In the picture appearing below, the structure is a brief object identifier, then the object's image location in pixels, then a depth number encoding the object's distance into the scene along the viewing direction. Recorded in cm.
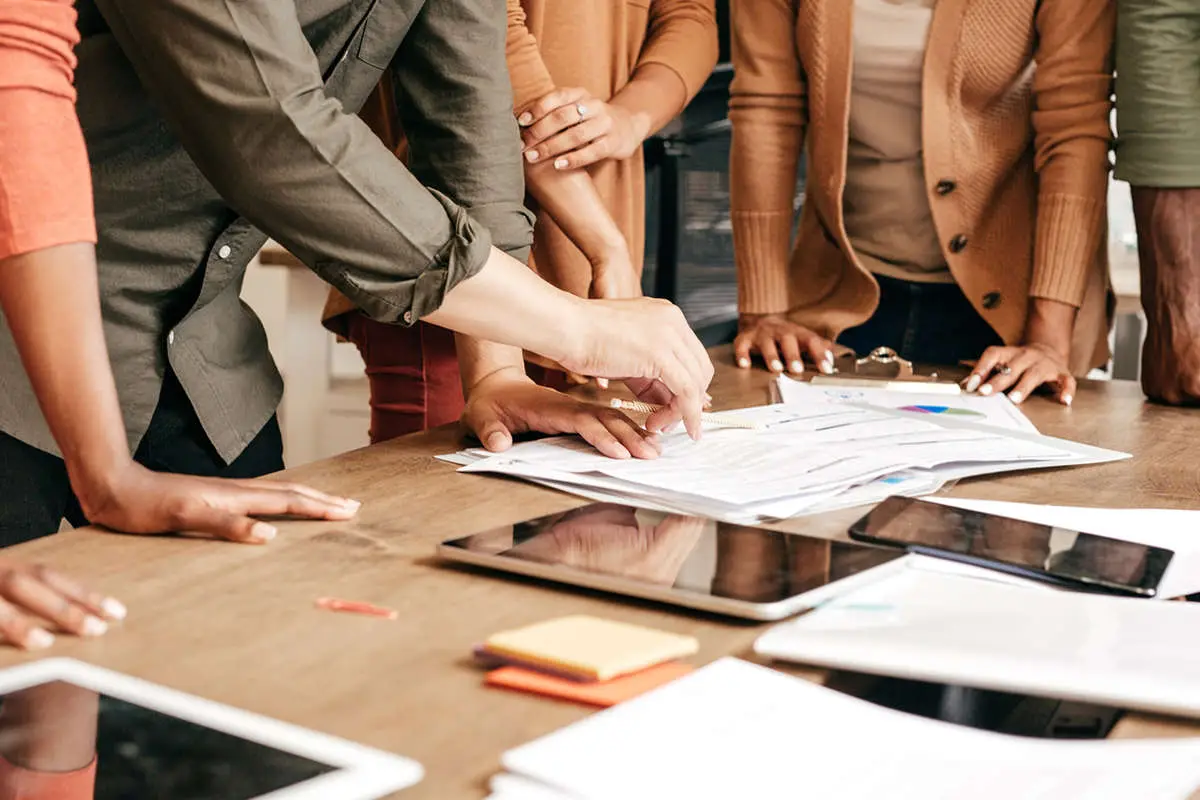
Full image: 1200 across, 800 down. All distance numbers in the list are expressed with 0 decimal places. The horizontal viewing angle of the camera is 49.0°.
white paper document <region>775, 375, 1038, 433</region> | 138
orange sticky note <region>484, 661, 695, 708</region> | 57
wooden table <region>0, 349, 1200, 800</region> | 56
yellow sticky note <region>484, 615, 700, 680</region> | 59
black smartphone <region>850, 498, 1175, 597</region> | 77
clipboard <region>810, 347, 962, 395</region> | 155
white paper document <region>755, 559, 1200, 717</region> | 59
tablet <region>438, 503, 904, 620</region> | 71
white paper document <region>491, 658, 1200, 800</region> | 48
